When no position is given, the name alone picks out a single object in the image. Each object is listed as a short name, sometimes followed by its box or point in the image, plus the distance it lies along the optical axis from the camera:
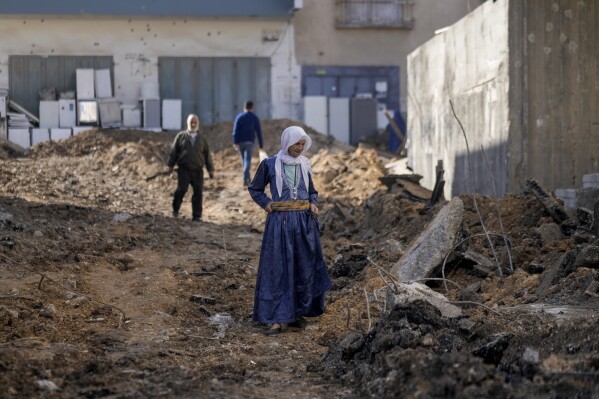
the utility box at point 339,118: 29.27
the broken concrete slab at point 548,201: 10.43
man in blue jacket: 19.27
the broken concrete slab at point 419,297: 7.46
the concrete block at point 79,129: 27.86
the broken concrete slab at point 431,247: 9.28
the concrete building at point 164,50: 29.03
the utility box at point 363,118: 29.25
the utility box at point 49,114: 28.52
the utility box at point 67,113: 28.53
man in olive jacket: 15.30
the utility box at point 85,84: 28.91
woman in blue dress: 8.58
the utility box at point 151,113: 28.77
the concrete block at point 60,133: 27.80
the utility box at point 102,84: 29.22
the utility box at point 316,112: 29.14
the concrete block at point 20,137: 27.69
